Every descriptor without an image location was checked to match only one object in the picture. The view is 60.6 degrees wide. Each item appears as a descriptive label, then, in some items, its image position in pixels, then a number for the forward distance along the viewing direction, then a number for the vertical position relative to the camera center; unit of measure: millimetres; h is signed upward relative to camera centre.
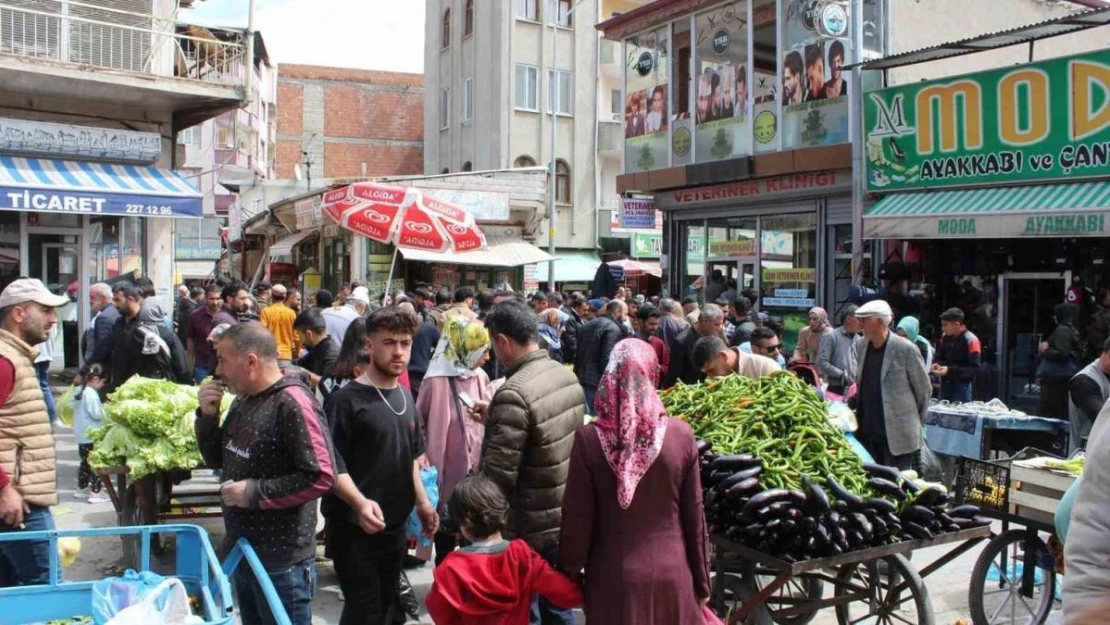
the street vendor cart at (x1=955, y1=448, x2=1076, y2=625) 4863 -1217
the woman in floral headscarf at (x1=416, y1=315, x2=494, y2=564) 5422 -594
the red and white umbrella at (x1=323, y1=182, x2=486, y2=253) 9625 +755
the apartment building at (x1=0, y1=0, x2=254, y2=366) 13648 +2492
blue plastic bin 3043 -986
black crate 5129 -1063
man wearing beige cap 3982 -635
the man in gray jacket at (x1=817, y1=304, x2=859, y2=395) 9414 -649
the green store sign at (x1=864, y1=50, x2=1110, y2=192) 12328 +2345
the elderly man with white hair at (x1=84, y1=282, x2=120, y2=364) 8477 -307
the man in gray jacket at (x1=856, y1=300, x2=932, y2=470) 6426 -674
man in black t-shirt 4098 -772
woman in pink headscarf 3268 -743
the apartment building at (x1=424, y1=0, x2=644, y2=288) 30562 +6309
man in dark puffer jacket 3904 -576
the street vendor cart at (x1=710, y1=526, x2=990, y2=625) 4262 -1473
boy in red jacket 3371 -1016
